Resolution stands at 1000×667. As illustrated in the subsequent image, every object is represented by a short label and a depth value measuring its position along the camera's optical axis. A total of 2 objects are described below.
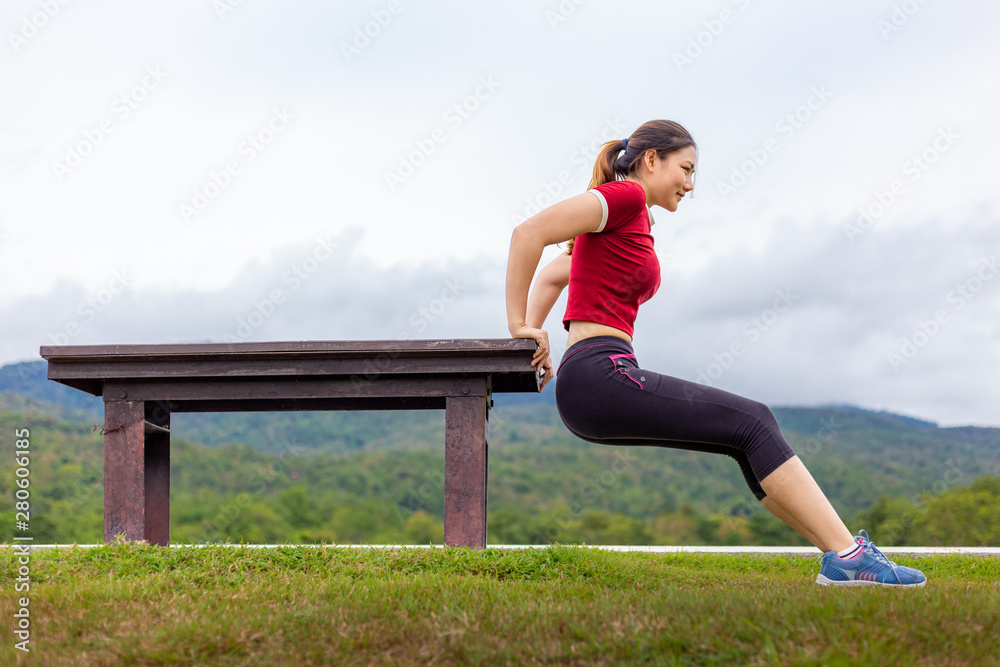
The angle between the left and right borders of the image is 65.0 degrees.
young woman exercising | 2.97
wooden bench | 4.31
